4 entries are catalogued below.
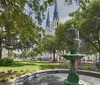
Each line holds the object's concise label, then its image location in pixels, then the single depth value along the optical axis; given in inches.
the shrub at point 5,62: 410.9
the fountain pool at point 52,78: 166.7
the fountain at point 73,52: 154.7
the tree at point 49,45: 847.4
